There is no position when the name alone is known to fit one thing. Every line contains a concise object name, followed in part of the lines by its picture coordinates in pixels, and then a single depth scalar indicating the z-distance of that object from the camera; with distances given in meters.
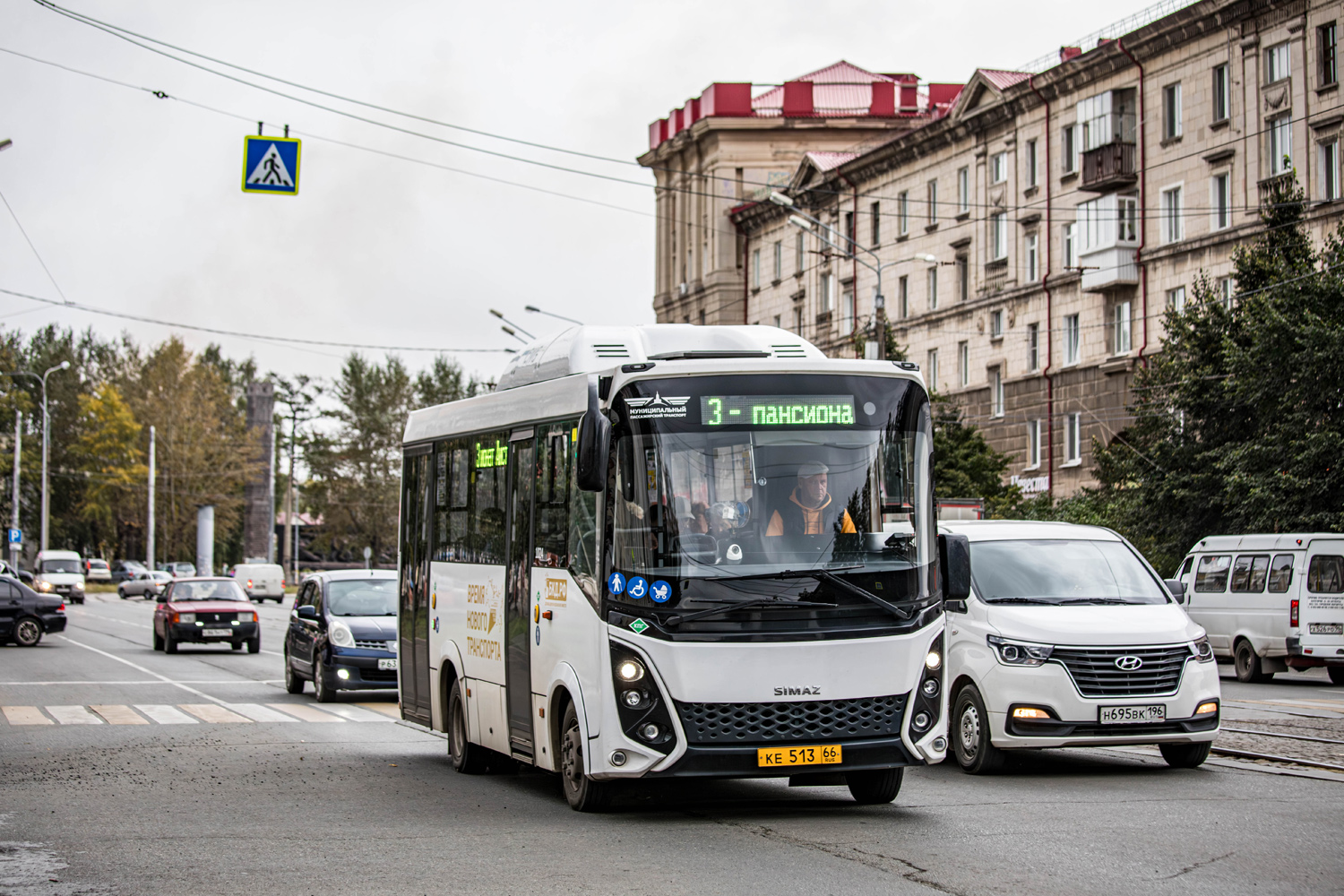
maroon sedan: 34.75
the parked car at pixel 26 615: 36.34
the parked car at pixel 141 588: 83.12
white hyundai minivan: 12.87
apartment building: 42.31
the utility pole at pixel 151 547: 94.89
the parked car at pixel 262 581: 80.12
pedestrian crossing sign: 22.28
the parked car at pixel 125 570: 100.38
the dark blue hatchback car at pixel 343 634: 22.66
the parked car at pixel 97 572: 101.94
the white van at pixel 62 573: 72.88
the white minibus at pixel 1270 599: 25.52
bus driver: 10.27
